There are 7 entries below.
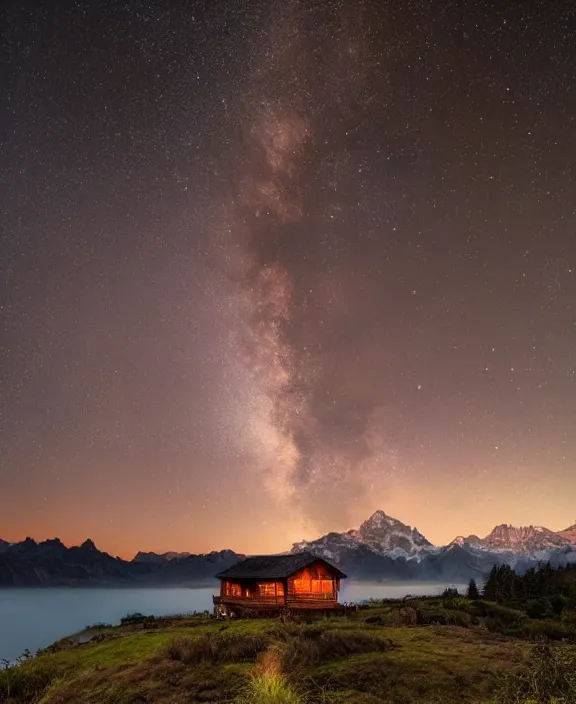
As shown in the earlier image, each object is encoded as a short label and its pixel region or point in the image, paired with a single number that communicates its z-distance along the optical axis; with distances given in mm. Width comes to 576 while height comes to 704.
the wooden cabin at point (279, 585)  51844
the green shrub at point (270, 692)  13000
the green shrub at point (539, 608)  43538
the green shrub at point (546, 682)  11812
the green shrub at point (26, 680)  24422
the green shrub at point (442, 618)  32531
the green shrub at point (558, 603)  49031
